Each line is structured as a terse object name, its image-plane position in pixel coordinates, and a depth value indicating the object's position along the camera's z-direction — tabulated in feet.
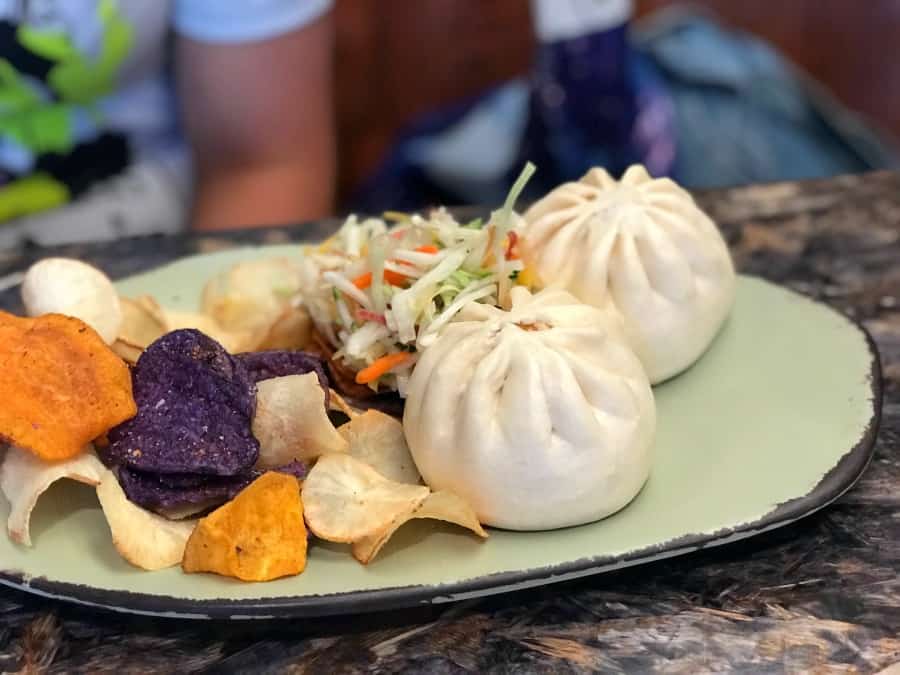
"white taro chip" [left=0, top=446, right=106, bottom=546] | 2.41
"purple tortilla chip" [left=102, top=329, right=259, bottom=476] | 2.42
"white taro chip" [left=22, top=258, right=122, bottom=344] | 2.92
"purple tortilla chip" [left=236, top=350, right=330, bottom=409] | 2.73
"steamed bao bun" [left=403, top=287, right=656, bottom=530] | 2.38
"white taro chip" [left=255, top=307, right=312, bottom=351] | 3.11
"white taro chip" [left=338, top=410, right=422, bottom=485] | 2.61
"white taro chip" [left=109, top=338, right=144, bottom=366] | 2.88
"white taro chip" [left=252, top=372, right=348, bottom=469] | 2.53
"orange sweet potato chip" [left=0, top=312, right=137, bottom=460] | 2.41
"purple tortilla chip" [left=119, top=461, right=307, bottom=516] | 2.43
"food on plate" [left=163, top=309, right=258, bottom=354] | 3.15
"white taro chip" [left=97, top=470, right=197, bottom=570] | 2.34
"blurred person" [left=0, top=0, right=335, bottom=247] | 4.70
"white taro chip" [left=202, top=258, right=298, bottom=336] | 3.32
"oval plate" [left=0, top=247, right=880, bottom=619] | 2.24
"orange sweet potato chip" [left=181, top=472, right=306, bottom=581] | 2.27
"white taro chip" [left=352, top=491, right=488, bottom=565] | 2.31
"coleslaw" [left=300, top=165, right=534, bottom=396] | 2.77
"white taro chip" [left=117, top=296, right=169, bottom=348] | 3.17
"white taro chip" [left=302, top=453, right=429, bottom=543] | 2.33
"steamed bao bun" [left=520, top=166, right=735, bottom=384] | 2.92
